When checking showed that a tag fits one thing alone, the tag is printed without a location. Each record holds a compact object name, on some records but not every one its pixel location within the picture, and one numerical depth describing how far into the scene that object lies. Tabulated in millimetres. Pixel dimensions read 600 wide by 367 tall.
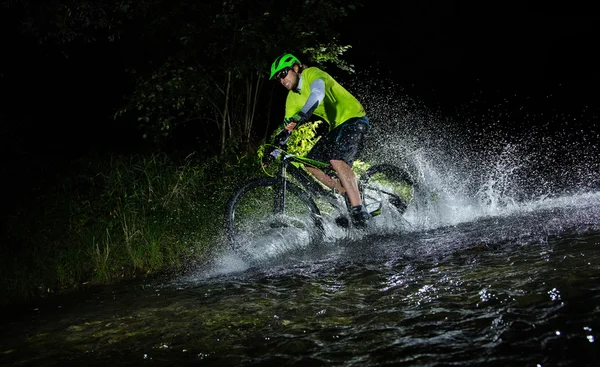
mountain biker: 6078
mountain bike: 6074
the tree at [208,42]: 8992
